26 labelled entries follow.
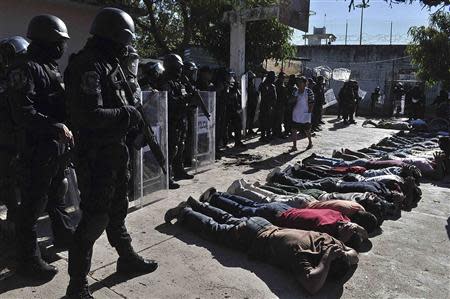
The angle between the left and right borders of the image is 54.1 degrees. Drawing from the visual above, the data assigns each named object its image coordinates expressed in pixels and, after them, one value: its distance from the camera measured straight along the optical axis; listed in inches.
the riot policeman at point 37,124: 122.8
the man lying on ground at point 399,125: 455.0
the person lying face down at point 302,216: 146.2
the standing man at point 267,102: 406.3
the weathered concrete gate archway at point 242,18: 427.5
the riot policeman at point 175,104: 232.1
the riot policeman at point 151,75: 223.3
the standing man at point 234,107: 348.8
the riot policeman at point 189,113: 251.8
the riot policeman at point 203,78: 301.5
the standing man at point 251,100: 426.0
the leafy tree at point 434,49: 634.2
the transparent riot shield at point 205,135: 261.3
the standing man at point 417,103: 621.3
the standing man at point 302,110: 360.5
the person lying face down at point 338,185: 191.6
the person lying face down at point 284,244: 124.5
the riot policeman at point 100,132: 104.0
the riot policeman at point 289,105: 424.9
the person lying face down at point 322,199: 166.2
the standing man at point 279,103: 419.8
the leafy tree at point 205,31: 472.4
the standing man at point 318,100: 501.4
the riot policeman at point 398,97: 753.6
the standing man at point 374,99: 749.3
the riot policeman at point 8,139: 146.5
